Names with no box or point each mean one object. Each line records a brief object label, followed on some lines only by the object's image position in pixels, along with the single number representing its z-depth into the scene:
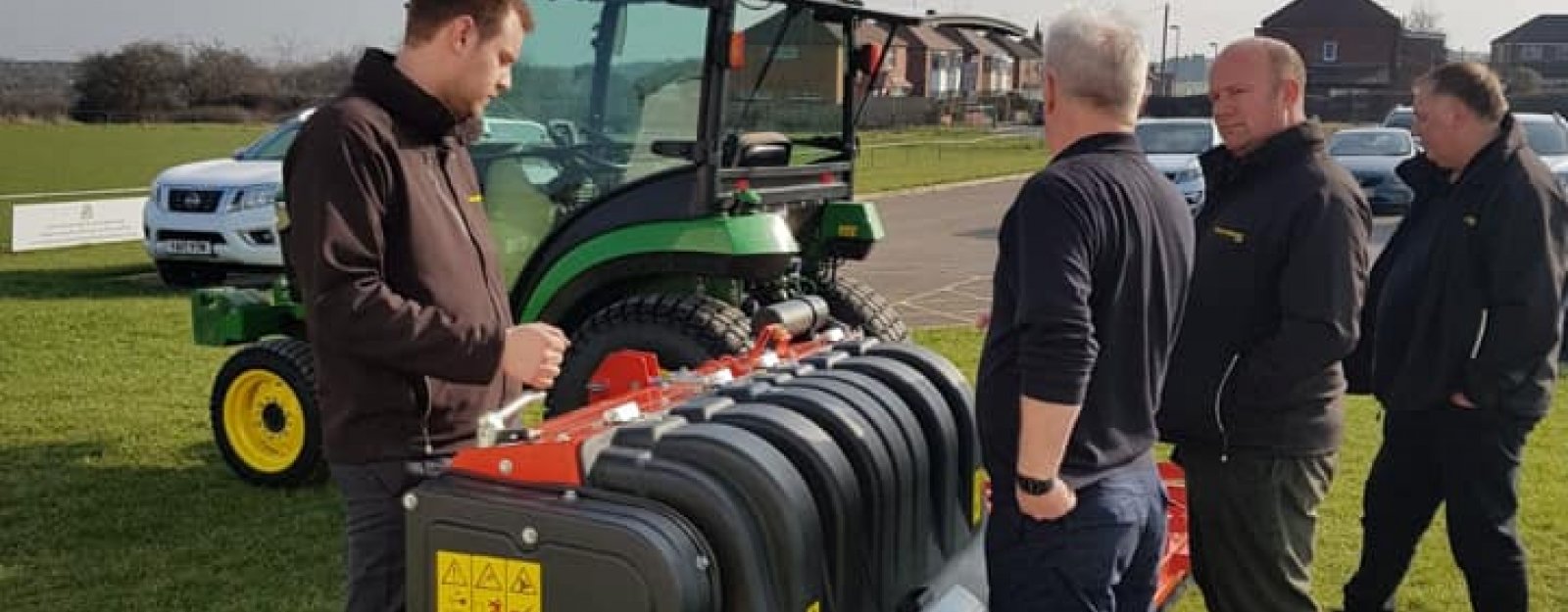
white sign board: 15.11
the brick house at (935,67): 74.19
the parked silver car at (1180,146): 16.55
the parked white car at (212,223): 11.78
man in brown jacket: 2.42
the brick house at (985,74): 81.88
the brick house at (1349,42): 69.50
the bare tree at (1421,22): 87.06
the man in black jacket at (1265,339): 3.13
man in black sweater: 2.38
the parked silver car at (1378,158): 19.27
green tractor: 5.36
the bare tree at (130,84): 49.94
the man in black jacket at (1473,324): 3.69
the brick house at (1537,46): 80.69
